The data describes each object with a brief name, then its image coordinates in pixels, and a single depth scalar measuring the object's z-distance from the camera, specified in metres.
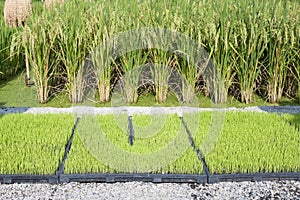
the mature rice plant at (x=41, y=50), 5.04
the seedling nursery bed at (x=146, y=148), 3.17
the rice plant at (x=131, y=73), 5.13
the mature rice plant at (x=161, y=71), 5.12
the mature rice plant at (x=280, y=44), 4.95
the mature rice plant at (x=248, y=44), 4.92
